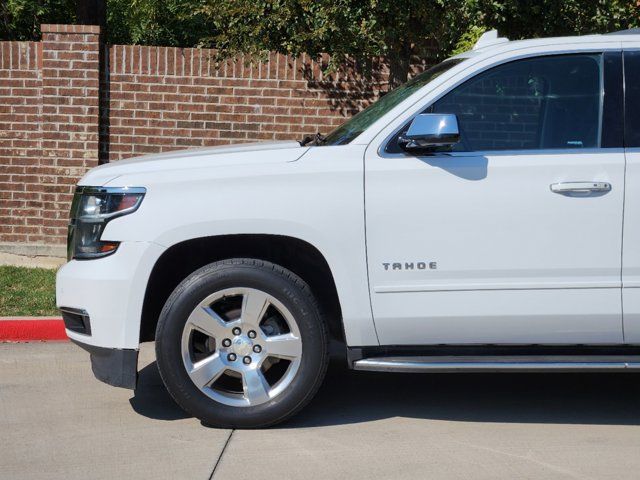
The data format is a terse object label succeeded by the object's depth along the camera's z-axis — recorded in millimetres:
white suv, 4918
